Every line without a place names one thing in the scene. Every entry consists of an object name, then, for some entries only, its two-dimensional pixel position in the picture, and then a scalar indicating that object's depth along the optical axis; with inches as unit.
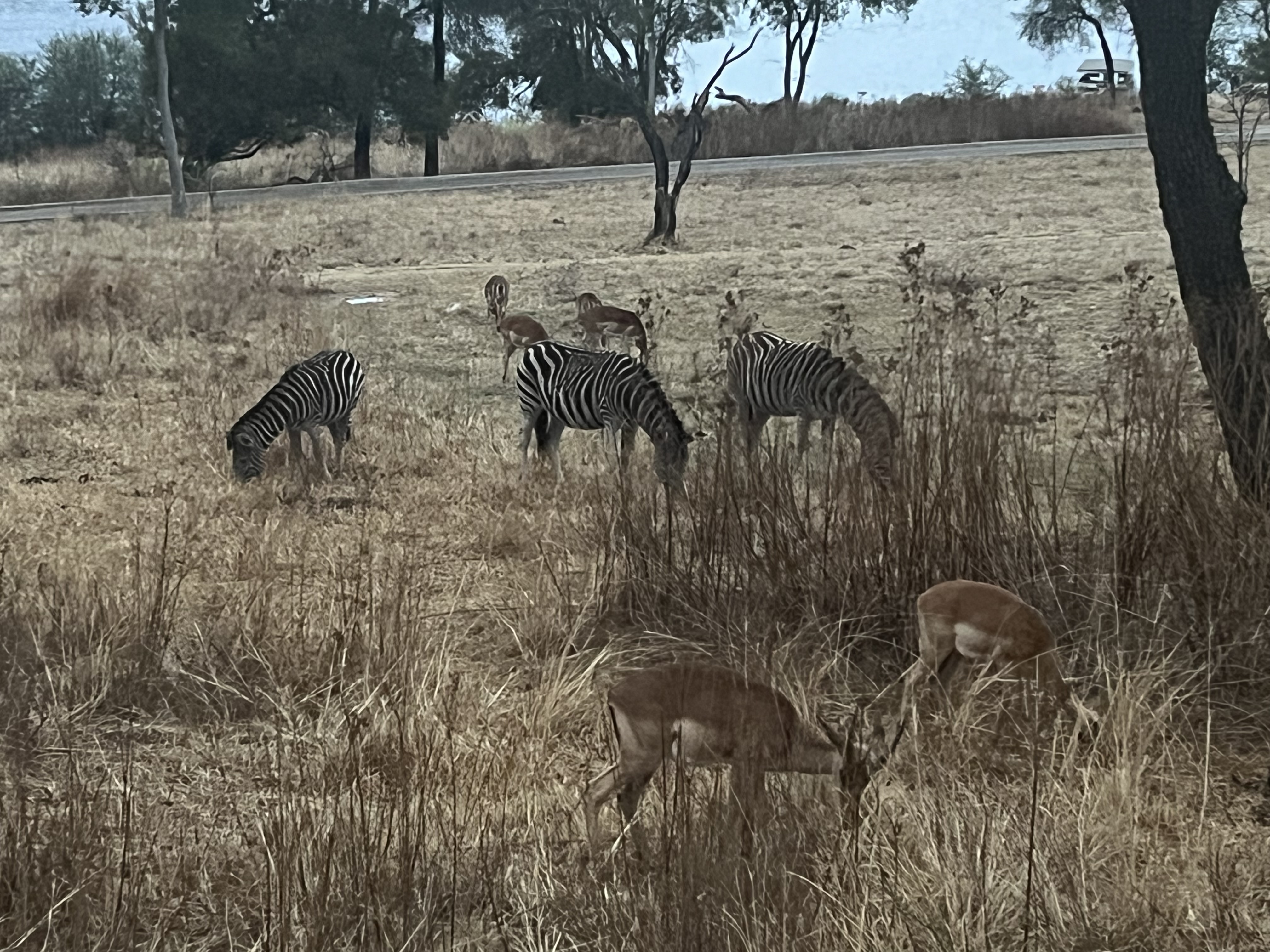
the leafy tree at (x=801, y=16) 2114.9
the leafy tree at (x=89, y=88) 2075.5
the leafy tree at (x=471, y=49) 1846.7
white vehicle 2066.9
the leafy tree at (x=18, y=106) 2063.2
